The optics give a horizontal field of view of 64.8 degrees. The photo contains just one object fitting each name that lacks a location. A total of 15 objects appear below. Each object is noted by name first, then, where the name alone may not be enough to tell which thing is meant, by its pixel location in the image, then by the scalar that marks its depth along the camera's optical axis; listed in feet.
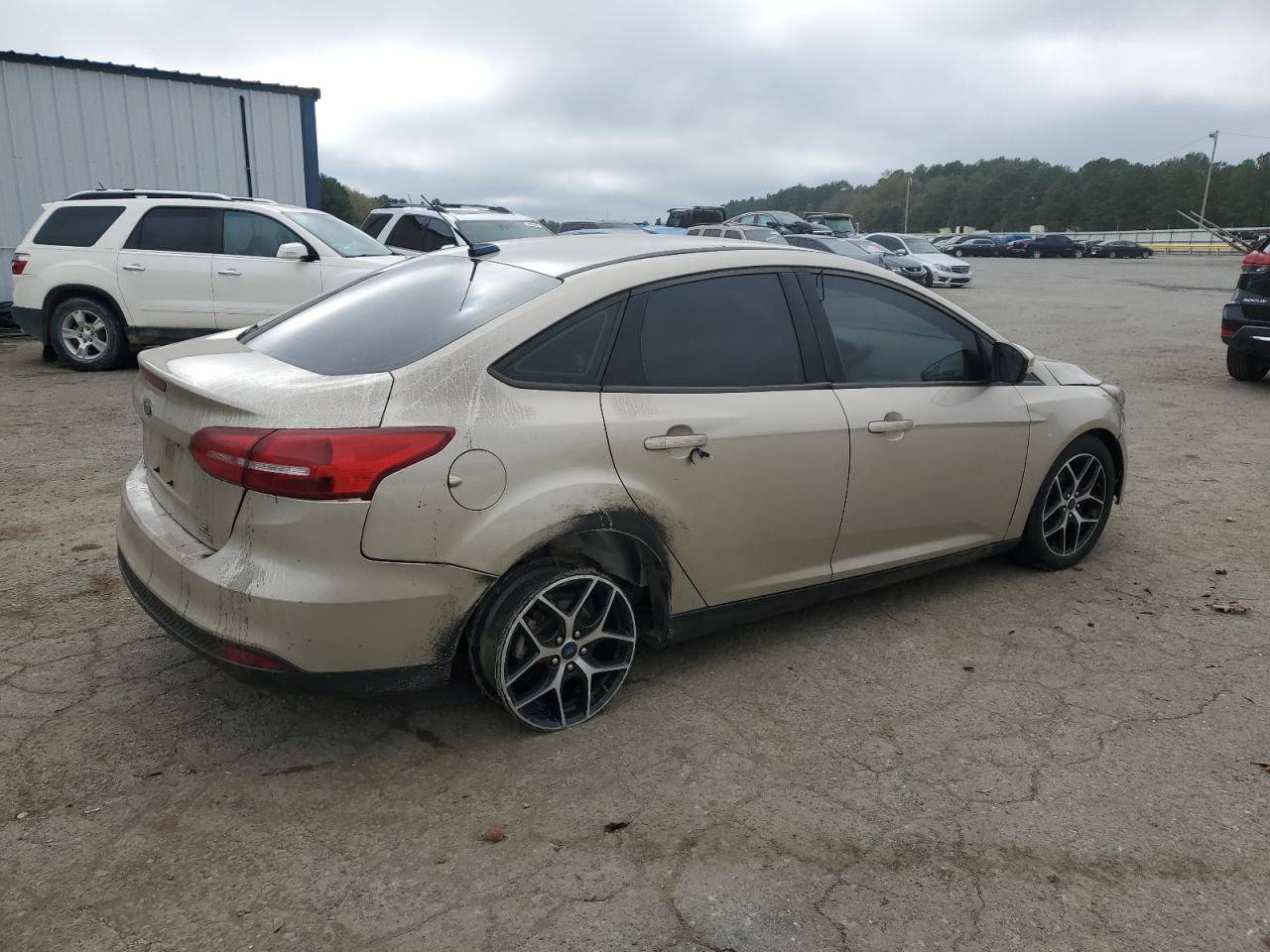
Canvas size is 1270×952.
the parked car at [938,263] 88.07
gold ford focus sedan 9.40
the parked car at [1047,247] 175.42
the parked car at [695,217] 111.75
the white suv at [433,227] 45.24
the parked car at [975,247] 183.11
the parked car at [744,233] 77.19
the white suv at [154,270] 33.73
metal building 45.73
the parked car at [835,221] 125.19
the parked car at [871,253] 77.56
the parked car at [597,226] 82.65
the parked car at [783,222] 101.57
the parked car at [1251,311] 31.58
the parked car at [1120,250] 168.45
